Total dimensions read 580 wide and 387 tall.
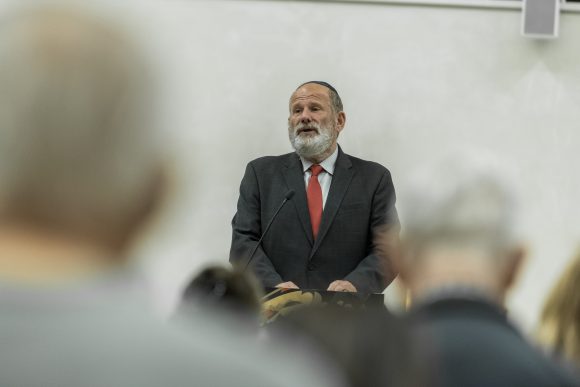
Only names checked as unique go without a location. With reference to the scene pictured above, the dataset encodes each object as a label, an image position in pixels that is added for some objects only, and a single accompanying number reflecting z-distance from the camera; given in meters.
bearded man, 9.31
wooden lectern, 6.93
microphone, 8.60
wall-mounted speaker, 12.75
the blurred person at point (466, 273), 2.68
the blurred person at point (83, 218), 1.68
